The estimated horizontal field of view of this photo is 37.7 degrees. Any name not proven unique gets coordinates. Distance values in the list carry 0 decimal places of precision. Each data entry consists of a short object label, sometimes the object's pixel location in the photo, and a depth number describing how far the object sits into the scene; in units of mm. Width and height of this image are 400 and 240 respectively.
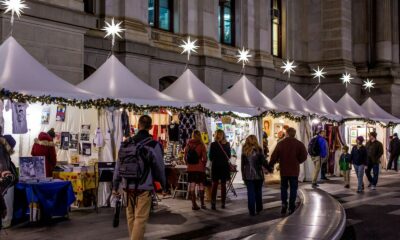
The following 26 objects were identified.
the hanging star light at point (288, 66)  25247
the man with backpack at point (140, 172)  7496
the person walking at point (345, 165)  18359
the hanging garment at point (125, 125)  14086
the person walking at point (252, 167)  11992
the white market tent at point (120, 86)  14047
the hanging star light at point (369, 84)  31109
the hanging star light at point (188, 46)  19594
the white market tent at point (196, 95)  16641
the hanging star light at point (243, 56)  21875
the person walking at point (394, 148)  26938
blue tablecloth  11094
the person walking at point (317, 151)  18627
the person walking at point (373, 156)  17766
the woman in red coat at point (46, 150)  12578
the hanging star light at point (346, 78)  28953
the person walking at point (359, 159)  17047
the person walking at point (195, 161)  12977
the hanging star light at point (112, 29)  16109
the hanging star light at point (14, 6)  13197
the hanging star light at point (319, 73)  27759
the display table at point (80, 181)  12750
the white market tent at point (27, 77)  11914
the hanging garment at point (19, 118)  12032
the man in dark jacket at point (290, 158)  12078
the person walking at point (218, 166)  13242
